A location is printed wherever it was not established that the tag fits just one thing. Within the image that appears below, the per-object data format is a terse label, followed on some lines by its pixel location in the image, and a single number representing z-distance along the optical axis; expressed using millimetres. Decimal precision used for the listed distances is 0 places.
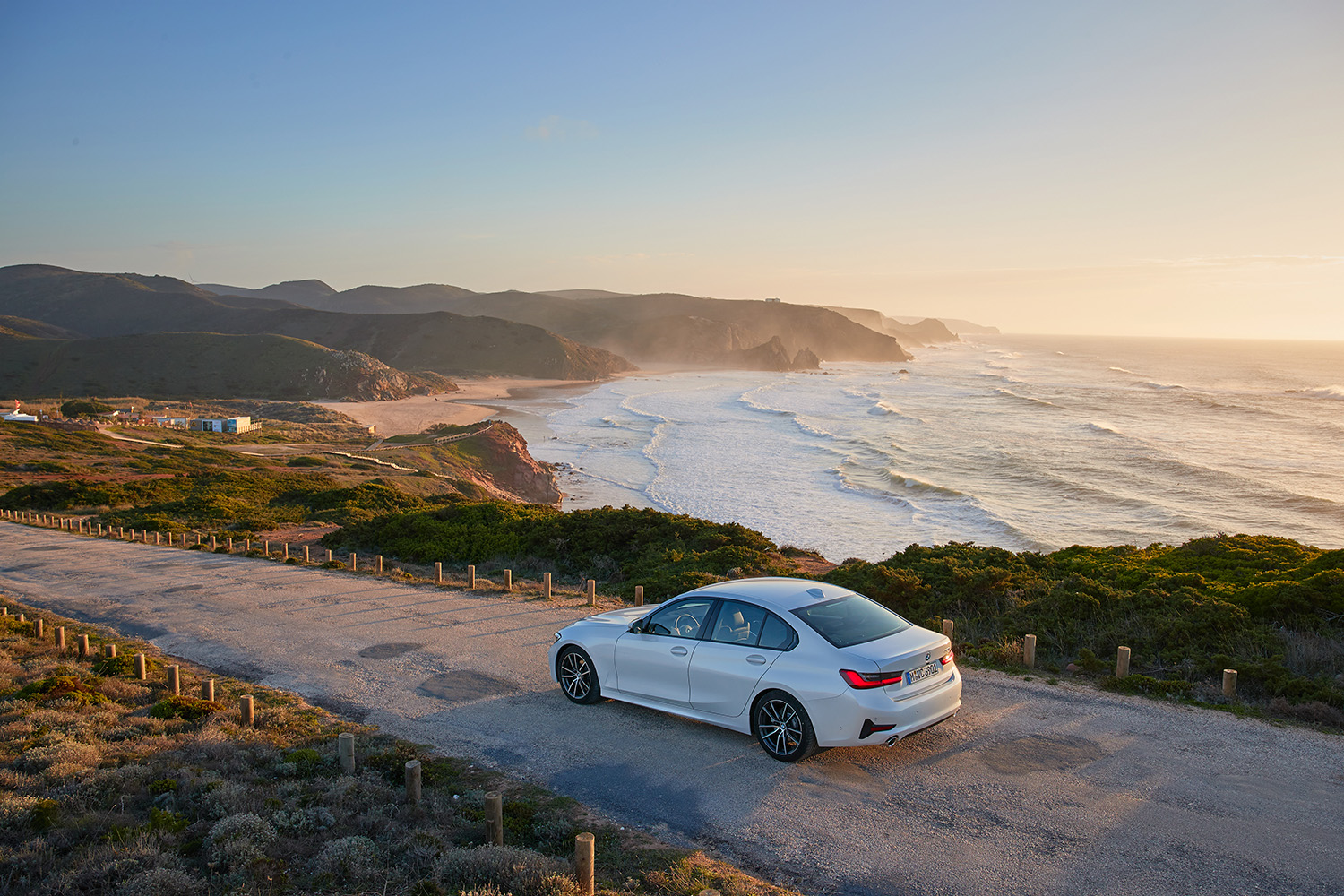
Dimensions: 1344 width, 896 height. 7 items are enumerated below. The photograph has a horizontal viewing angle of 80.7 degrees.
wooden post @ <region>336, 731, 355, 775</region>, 6887
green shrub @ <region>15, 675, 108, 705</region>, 8719
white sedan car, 6633
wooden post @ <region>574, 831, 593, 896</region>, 4863
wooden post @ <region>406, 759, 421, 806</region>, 6348
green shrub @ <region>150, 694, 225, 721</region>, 8344
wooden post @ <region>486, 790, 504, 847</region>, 5578
